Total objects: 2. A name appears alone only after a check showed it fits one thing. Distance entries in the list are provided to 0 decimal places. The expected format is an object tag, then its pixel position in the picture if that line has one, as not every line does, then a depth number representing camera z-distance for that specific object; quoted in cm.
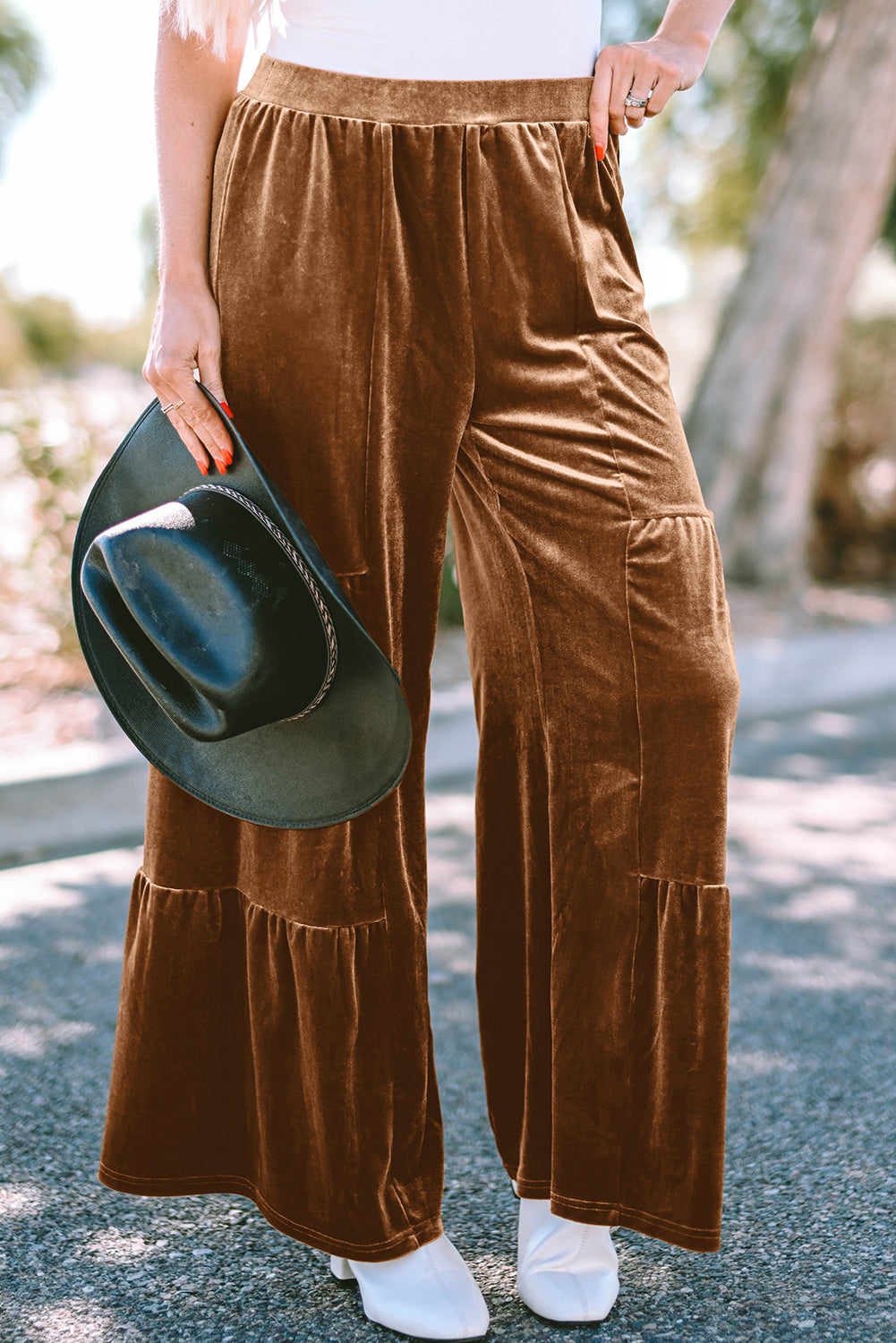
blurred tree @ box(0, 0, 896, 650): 616
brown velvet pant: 126
